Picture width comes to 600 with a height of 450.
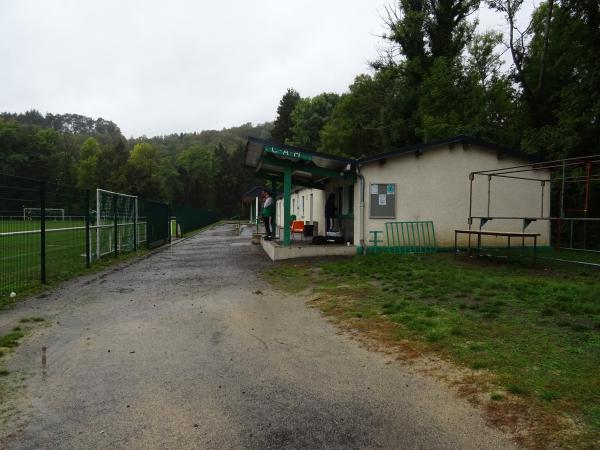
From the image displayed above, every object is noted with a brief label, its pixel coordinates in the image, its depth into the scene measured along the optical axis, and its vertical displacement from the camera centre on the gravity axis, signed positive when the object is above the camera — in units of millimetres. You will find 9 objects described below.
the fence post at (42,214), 8406 -87
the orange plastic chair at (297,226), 20391 -635
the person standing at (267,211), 17017 +36
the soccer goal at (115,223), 12617 -406
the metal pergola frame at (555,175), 10370 +1247
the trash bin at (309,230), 20659 -816
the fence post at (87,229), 11031 -461
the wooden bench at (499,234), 10147 -455
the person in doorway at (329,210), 16500 +95
